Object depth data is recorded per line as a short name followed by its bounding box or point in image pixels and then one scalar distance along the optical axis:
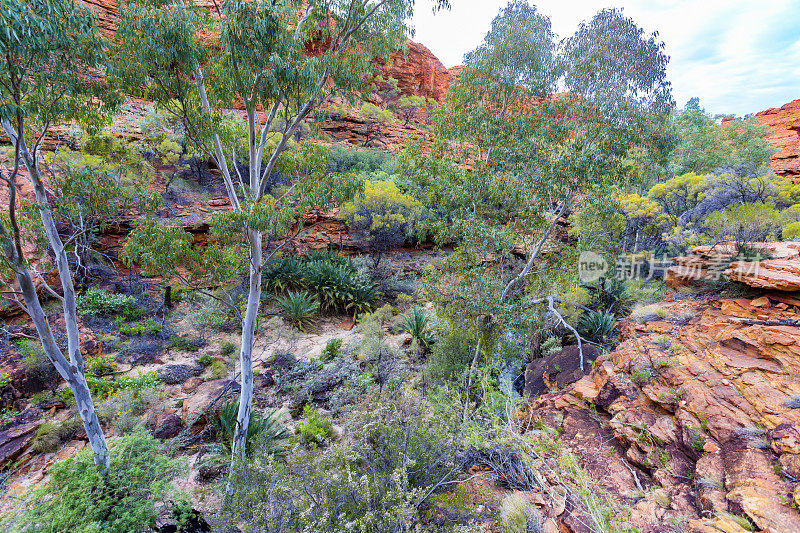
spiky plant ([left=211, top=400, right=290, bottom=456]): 4.86
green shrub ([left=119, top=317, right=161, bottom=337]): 8.09
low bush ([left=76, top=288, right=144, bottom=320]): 8.39
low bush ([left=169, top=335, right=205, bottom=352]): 7.84
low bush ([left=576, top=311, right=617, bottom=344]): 7.96
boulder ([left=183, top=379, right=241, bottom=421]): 5.39
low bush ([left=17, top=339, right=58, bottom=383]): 5.76
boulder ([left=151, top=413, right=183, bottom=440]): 4.94
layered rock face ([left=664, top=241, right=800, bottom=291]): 4.94
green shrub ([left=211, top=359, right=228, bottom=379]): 6.81
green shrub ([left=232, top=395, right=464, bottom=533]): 2.90
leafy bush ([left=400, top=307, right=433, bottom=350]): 8.85
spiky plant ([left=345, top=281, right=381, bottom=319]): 10.56
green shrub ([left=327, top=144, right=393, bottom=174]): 17.70
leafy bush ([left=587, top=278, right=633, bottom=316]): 9.21
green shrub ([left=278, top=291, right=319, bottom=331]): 9.55
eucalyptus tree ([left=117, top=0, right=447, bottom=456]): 3.72
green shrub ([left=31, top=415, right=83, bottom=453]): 4.63
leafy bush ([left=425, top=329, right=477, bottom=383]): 7.05
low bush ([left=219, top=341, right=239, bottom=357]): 7.86
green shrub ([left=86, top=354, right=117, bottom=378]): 6.26
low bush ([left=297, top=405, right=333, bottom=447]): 5.20
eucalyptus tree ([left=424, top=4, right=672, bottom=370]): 6.06
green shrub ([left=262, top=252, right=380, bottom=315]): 10.59
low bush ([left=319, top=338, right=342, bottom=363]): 7.93
